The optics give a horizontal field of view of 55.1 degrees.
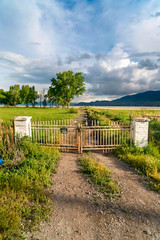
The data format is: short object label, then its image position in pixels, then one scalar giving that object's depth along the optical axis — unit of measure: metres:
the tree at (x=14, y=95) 78.06
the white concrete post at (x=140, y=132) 7.95
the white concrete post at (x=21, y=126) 8.24
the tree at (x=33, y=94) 82.52
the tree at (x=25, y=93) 79.56
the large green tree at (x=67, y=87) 56.62
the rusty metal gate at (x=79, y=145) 7.97
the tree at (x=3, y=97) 78.23
